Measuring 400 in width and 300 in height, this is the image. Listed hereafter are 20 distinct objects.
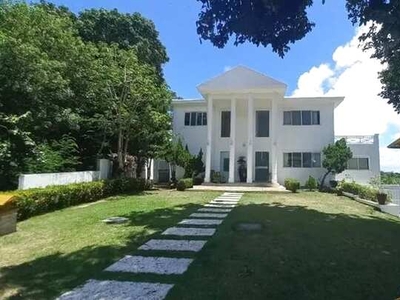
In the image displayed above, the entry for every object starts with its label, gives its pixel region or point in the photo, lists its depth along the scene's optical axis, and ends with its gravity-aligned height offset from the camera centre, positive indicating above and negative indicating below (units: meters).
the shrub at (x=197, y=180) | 24.67 -0.56
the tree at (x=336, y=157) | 23.58 +1.05
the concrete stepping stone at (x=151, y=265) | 5.50 -1.40
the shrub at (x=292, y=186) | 20.81 -0.67
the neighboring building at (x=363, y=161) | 25.50 +0.92
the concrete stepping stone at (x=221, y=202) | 14.77 -1.15
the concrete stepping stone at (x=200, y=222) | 9.52 -1.25
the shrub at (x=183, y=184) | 20.88 -0.72
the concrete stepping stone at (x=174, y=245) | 6.80 -1.34
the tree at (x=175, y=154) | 23.47 +1.01
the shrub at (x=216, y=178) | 24.71 -0.40
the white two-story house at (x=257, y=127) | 24.59 +3.02
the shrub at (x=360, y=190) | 16.41 -0.71
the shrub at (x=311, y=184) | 23.42 -0.61
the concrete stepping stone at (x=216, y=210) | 12.01 -1.20
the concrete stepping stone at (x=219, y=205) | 13.41 -1.17
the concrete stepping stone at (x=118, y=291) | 4.51 -1.46
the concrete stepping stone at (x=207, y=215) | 10.73 -1.23
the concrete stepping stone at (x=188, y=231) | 8.09 -1.29
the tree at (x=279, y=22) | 6.25 +2.75
